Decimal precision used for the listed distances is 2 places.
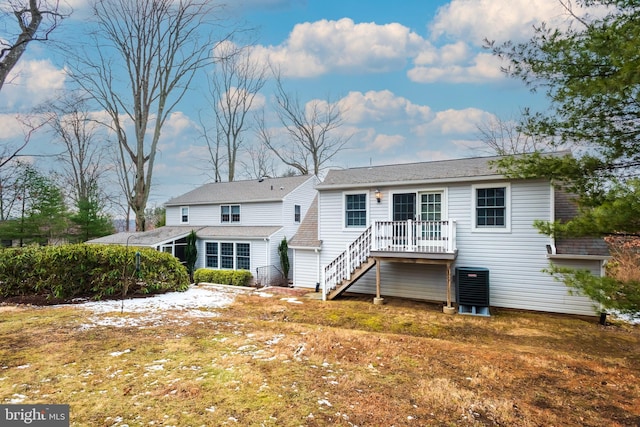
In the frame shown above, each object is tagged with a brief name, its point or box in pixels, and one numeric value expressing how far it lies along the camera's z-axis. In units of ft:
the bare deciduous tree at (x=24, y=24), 23.62
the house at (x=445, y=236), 28.12
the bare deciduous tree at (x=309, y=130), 83.05
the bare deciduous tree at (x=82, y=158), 79.51
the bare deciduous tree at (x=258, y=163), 93.05
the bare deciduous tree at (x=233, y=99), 86.53
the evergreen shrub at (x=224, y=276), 50.88
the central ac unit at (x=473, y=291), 27.86
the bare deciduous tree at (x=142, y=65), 61.31
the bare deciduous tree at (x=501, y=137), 65.21
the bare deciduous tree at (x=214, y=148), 90.07
